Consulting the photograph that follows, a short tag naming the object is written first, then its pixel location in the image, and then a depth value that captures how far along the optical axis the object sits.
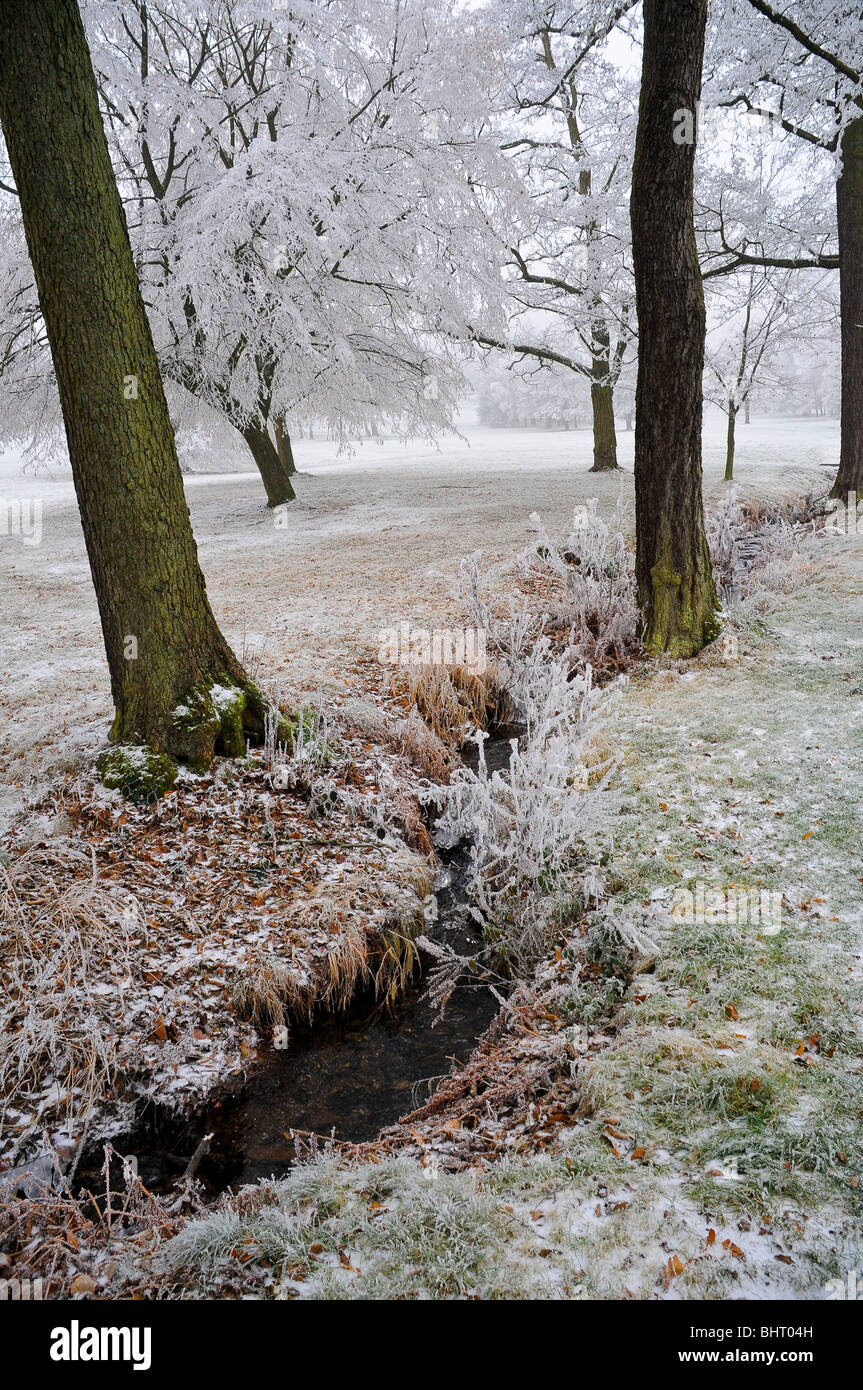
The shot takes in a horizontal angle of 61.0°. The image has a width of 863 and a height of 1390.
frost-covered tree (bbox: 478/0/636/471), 12.31
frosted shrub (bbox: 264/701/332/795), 4.26
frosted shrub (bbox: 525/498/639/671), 6.21
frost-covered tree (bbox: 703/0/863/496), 8.61
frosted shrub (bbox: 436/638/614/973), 3.52
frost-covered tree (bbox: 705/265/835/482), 12.12
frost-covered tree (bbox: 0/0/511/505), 9.23
